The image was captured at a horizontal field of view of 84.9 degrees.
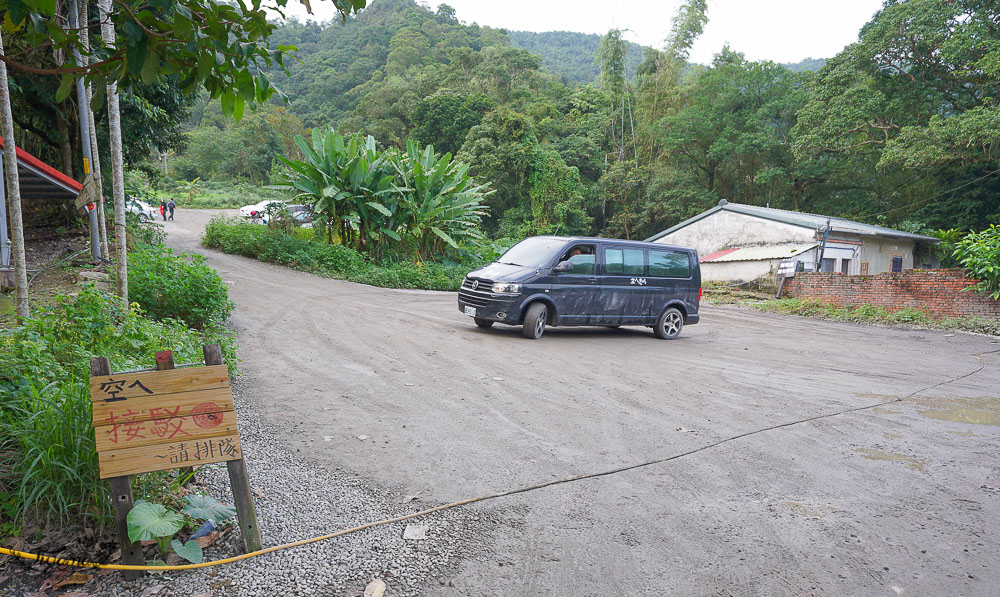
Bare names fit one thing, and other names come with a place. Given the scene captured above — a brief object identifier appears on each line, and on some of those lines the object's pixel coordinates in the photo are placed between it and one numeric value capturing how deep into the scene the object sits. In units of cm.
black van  988
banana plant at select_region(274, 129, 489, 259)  1836
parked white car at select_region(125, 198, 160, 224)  1474
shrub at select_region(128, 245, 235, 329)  689
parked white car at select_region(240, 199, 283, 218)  3334
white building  2348
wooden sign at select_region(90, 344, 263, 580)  267
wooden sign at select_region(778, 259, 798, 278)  2252
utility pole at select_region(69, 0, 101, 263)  947
